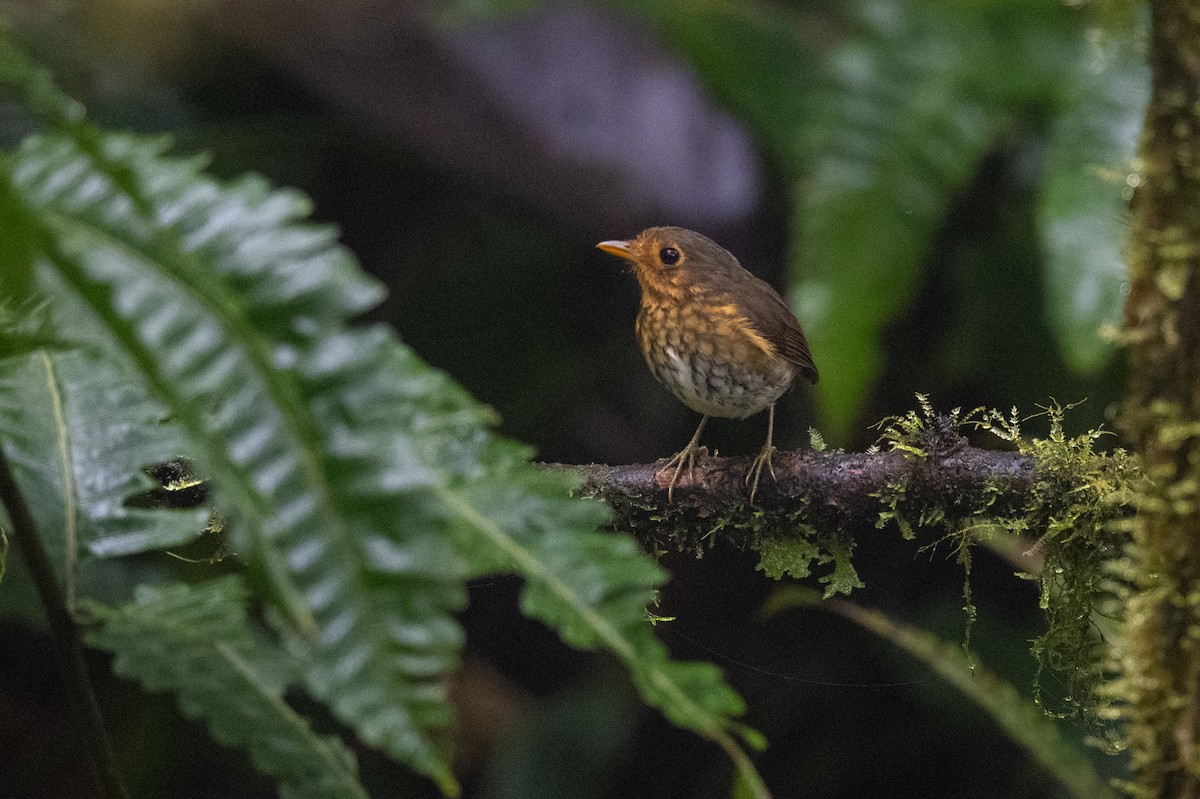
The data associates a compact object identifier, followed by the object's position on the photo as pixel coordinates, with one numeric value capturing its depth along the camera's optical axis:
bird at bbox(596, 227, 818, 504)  6.92
